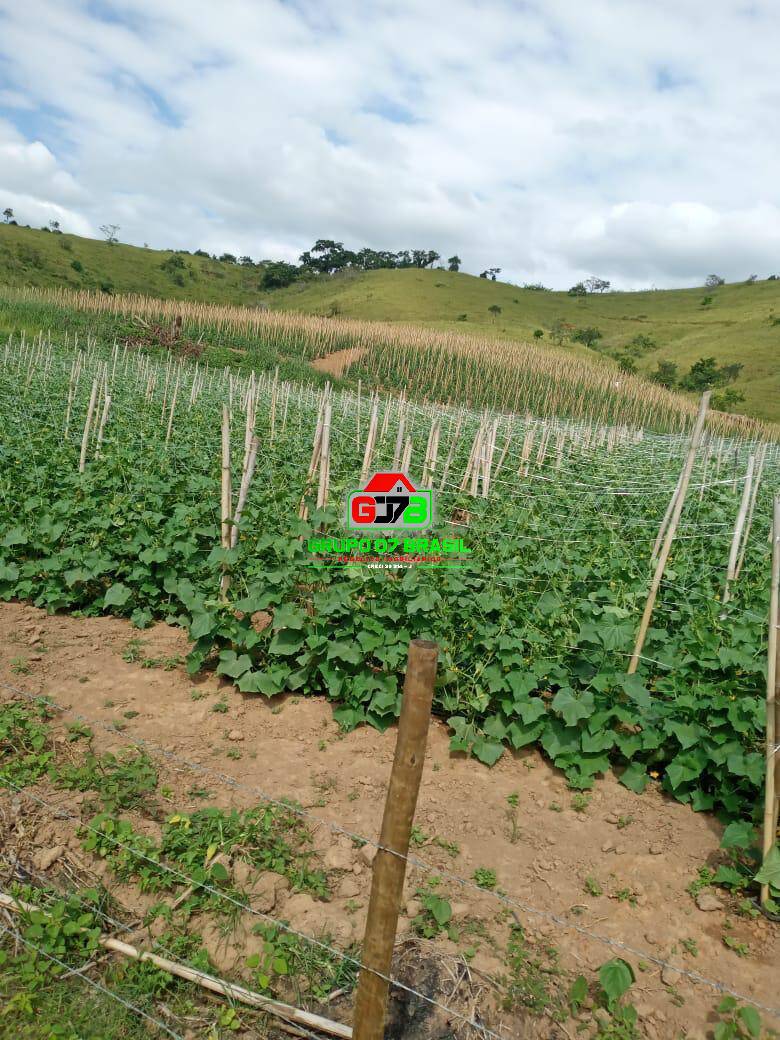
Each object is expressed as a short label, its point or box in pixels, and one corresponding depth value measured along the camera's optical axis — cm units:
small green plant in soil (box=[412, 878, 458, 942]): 276
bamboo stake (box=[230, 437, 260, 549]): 505
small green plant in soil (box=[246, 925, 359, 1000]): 256
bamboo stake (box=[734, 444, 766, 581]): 577
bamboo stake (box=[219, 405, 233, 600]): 496
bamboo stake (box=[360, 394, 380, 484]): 650
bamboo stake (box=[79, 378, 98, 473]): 712
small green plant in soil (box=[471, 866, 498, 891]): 310
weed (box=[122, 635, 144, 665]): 477
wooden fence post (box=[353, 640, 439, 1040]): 187
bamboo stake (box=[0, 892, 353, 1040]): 233
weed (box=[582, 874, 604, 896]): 311
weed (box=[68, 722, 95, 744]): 384
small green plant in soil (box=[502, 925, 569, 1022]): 254
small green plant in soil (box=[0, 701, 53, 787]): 349
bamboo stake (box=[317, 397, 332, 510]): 531
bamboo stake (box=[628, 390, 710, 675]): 407
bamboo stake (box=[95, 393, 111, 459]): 757
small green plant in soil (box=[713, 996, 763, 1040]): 230
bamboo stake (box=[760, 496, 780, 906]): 284
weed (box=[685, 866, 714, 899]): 307
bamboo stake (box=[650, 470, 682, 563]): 563
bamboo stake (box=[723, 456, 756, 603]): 560
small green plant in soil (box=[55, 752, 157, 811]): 339
